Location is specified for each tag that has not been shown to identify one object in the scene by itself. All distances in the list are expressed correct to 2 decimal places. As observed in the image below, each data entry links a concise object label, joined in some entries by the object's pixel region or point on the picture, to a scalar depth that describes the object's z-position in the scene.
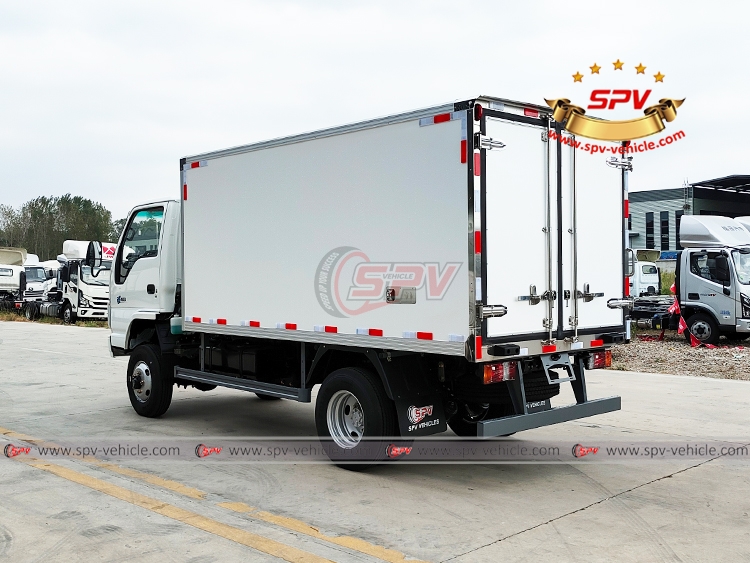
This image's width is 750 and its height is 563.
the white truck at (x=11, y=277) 35.97
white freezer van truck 6.04
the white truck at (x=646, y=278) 28.02
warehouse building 41.31
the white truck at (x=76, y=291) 29.48
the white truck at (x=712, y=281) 17.45
